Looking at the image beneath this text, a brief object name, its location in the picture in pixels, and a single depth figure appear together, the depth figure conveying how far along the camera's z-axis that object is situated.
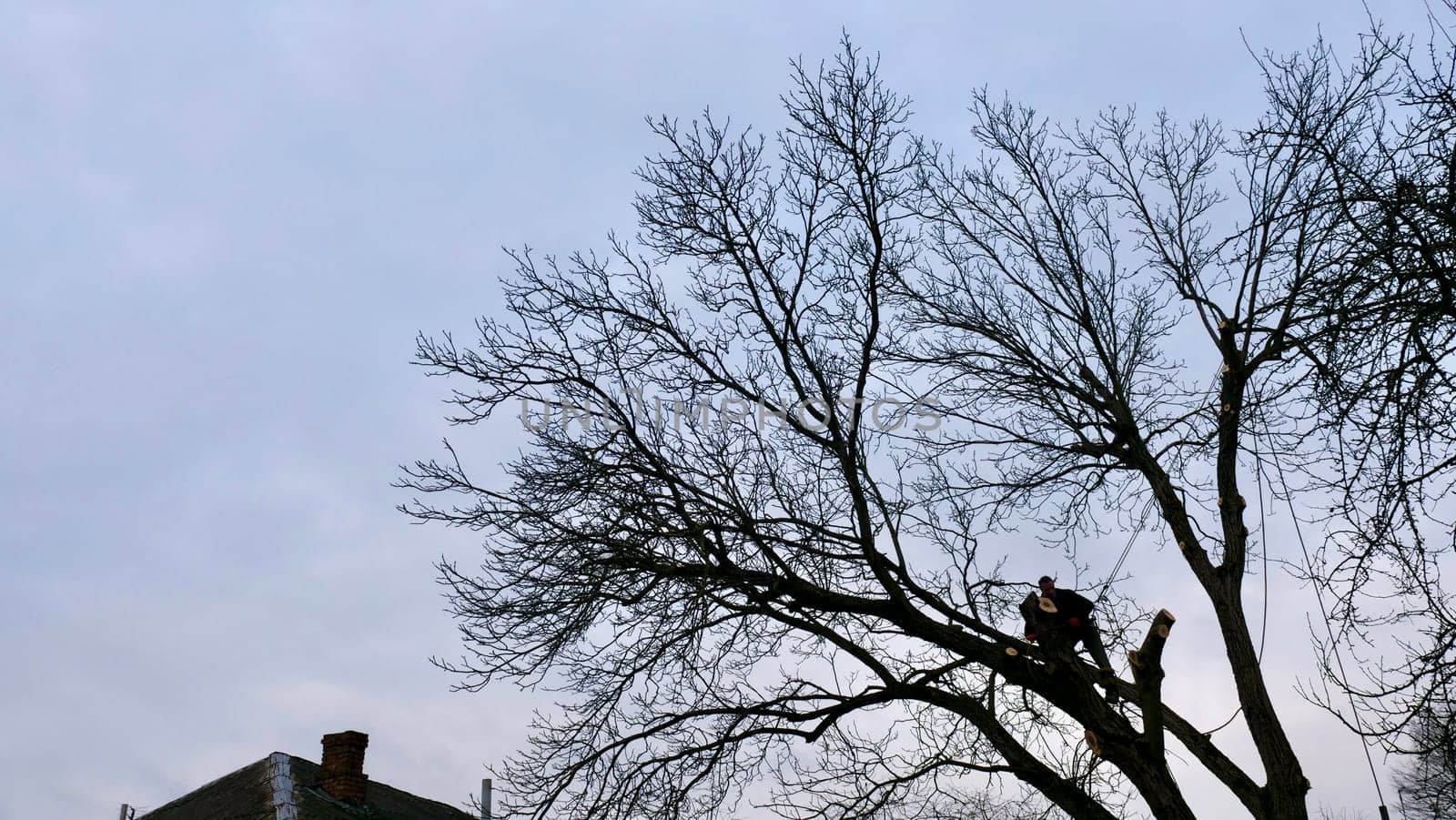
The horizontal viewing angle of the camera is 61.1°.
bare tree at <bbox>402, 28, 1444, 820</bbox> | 9.06
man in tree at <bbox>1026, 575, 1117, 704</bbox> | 9.15
